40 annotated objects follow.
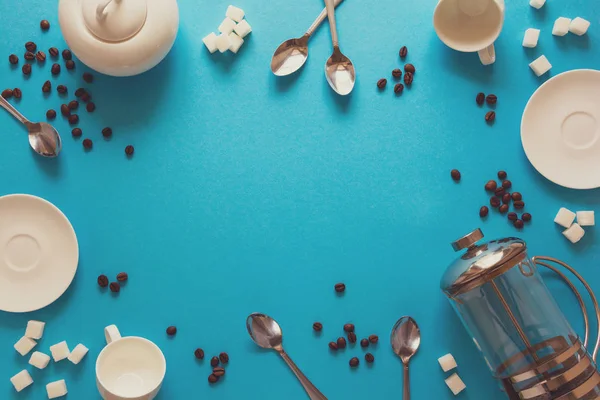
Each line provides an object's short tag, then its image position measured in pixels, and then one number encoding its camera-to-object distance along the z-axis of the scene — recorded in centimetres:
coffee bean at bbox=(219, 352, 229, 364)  156
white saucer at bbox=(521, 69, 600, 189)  156
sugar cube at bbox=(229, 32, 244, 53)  159
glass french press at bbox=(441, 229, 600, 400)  142
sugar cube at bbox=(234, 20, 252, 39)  159
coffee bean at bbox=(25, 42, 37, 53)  159
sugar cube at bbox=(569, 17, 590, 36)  158
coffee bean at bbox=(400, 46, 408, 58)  159
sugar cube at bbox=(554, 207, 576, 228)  157
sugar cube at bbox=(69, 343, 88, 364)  156
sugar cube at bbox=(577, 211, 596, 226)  157
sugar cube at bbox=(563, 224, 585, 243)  157
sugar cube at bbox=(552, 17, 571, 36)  159
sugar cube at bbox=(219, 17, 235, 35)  159
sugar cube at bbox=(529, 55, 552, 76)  159
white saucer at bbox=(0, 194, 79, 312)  156
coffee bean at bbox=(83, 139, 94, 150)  159
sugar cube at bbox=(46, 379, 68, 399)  156
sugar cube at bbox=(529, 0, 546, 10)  159
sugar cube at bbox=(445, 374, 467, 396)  155
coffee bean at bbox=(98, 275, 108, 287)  157
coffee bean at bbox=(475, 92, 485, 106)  159
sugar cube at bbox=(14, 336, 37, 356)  157
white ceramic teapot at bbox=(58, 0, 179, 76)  144
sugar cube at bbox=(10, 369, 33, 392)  156
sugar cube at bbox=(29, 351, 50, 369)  157
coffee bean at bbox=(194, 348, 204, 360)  156
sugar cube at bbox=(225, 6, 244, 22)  160
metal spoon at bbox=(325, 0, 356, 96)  158
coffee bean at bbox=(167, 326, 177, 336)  157
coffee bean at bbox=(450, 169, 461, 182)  157
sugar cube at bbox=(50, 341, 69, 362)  157
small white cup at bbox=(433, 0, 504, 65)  155
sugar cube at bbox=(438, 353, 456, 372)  156
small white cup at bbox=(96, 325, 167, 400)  152
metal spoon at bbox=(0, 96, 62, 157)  158
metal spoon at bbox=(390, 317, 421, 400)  156
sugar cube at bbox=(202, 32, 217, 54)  159
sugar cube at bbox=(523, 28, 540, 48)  159
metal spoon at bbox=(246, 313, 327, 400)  156
